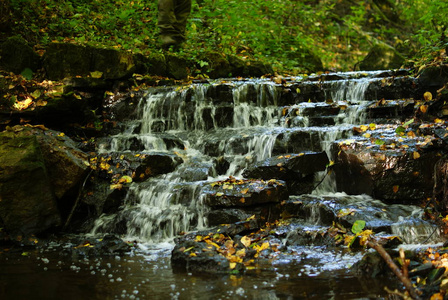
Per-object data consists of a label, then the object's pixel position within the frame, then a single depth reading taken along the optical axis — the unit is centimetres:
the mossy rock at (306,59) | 1372
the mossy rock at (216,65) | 1084
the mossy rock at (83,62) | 884
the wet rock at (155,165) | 679
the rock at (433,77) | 759
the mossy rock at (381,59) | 1309
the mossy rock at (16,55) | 851
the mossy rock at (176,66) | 1028
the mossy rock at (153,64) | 980
